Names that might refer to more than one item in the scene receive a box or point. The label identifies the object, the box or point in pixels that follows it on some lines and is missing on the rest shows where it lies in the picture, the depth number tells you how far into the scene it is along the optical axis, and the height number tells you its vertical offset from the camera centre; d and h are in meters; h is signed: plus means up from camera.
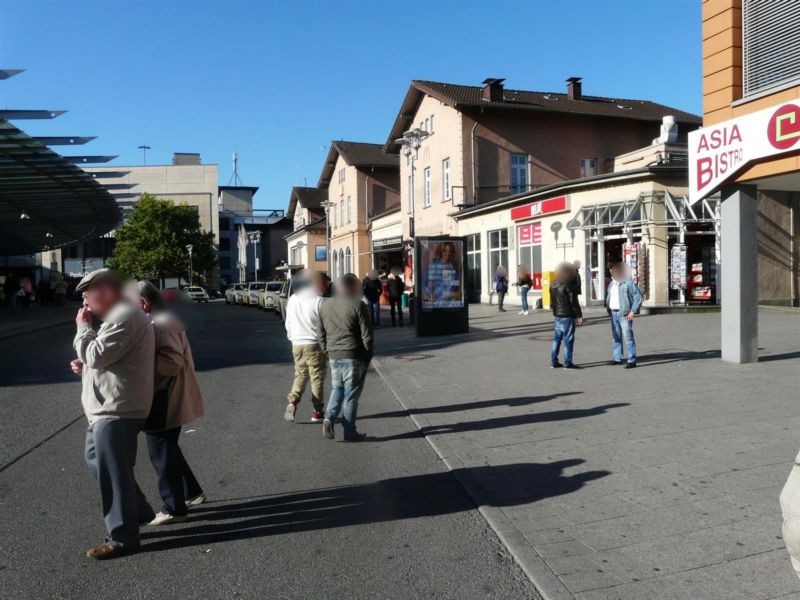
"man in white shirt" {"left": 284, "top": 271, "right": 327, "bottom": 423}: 8.18 -0.63
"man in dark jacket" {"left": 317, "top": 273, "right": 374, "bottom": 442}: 7.34 -0.64
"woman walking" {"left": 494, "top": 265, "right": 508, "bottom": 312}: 25.64 -0.18
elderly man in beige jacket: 4.28 -0.63
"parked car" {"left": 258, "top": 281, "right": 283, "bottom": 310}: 35.50 -0.62
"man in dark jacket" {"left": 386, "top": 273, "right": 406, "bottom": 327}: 22.91 -0.34
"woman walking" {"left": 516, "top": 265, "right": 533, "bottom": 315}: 24.19 -0.25
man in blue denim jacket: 11.63 -0.46
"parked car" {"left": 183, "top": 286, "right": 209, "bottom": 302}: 53.60 -0.64
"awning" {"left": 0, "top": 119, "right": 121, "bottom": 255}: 20.38 +3.56
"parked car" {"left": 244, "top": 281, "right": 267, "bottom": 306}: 42.21 -0.51
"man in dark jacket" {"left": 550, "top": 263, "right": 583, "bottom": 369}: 11.66 -0.50
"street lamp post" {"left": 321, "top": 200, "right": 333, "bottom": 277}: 52.28 +3.75
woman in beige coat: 4.79 -0.79
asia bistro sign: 10.19 +1.90
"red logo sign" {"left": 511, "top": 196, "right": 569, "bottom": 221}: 25.20 +2.42
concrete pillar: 11.53 -0.05
